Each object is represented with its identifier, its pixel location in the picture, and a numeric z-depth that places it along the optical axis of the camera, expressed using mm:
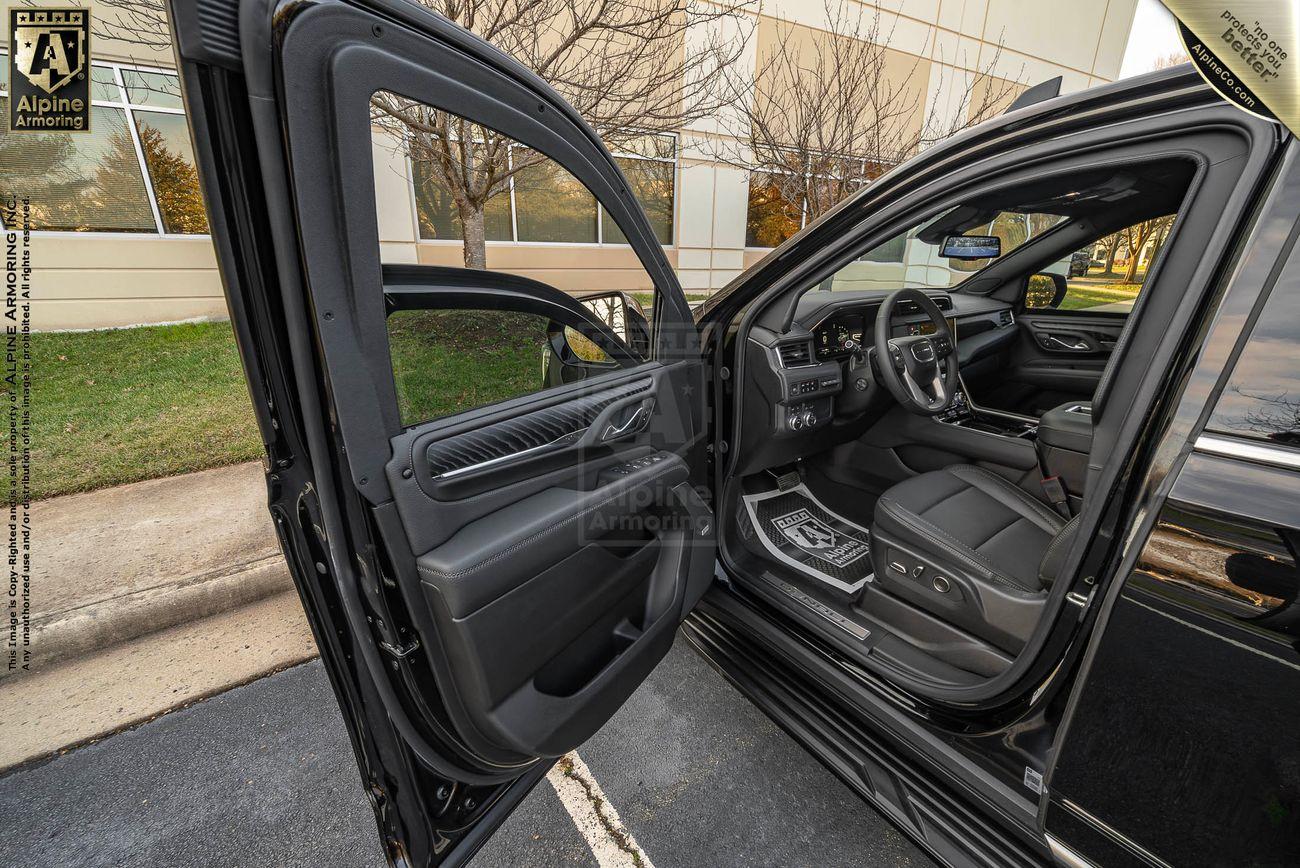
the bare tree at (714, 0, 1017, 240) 5875
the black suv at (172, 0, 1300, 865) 833
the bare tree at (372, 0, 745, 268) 3014
